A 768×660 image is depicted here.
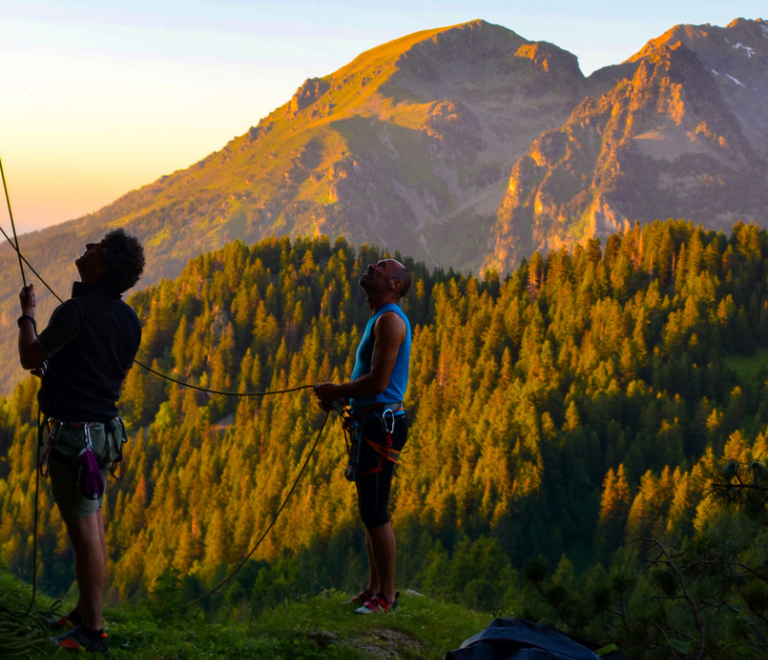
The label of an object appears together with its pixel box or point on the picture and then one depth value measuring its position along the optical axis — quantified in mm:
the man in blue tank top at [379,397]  7734
